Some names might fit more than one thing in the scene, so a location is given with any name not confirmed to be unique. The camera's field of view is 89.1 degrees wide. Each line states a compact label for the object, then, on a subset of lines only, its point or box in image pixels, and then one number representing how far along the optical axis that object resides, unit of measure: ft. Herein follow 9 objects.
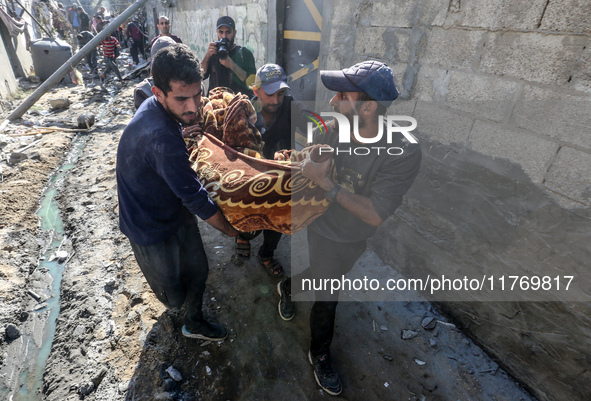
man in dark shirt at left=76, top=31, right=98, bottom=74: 33.83
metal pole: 21.63
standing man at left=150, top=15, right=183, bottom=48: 21.59
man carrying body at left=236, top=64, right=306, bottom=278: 9.05
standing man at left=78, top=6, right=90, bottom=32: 44.74
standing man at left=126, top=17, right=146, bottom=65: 40.42
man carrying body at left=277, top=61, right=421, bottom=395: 5.88
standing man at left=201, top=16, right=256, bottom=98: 12.55
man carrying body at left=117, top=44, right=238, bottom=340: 5.33
